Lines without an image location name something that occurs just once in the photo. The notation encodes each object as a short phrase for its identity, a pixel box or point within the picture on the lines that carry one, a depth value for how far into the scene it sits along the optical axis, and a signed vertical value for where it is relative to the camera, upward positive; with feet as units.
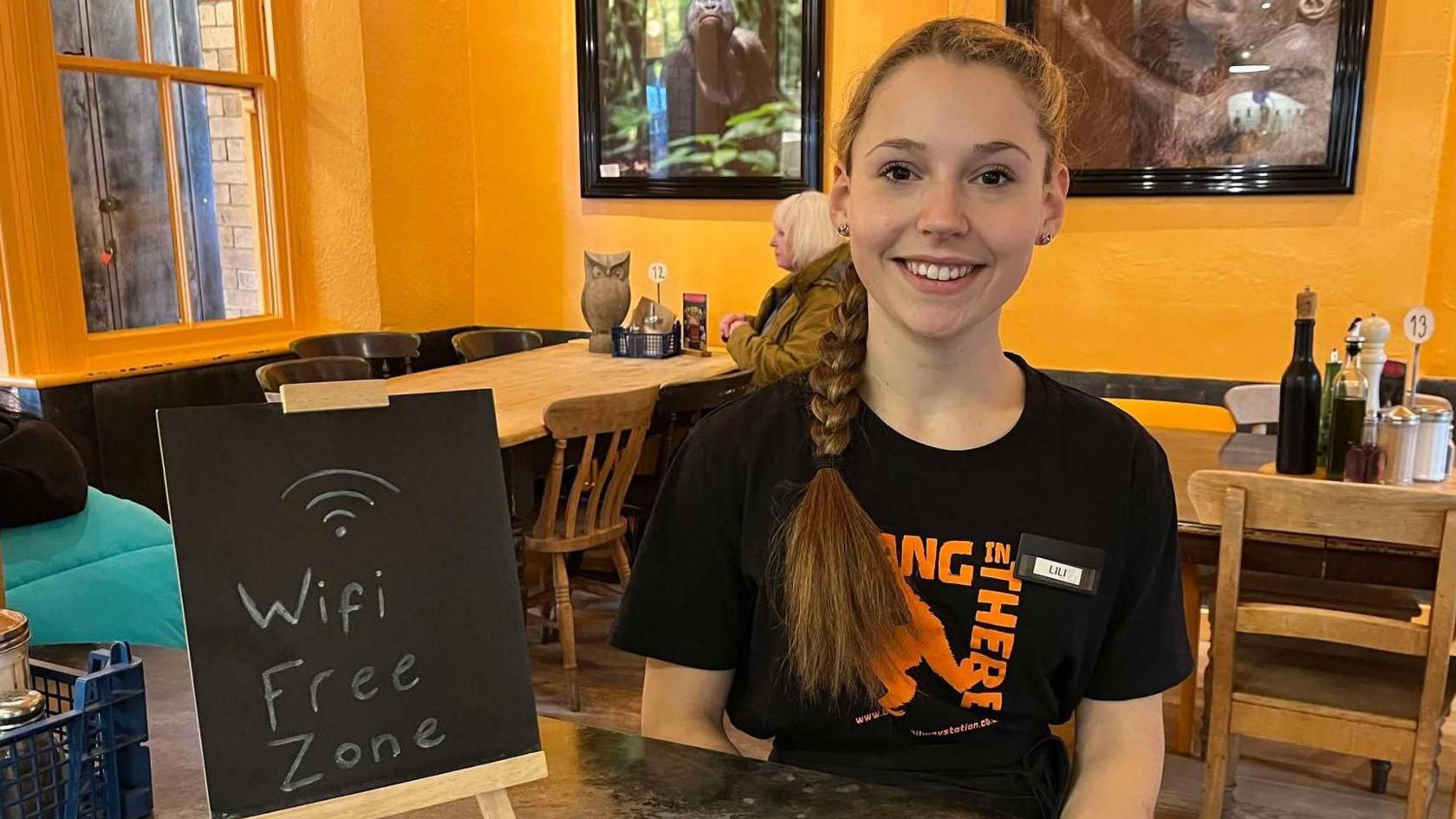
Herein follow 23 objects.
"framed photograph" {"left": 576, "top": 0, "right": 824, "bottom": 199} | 13.24 +1.47
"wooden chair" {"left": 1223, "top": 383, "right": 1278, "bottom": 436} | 9.92 -1.79
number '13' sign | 7.75 -0.83
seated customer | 9.80 -0.82
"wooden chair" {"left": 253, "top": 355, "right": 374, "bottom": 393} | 9.93 -1.55
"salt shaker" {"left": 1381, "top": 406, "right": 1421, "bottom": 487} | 6.90 -1.52
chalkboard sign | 2.45 -0.93
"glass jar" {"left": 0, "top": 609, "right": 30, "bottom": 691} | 2.73 -1.13
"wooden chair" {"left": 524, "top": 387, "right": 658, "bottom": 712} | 8.98 -2.42
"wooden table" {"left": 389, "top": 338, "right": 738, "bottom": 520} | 9.09 -1.77
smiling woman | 3.56 -1.11
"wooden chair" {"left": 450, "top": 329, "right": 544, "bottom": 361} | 12.89 -1.63
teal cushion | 6.15 -2.16
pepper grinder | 7.27 -0.97
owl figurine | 13.56 -1.05
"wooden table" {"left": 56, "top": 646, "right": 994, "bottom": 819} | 3.07 -1.73
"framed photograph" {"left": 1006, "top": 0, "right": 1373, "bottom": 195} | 10.68 +1.23
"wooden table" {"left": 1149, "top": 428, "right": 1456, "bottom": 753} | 6.59 -2.19
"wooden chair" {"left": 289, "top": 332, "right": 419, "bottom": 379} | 12.32 -1.59
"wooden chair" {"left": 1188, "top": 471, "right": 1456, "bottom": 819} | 6.14 -2.69
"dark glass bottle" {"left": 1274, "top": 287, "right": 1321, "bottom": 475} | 7.36 -1.32
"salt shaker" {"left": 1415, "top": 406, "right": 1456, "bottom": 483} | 6.88 -1.52
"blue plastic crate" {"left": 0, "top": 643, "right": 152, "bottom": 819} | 2.63 -1.38
